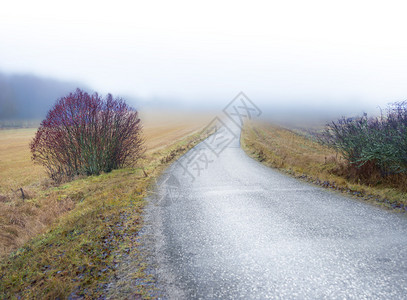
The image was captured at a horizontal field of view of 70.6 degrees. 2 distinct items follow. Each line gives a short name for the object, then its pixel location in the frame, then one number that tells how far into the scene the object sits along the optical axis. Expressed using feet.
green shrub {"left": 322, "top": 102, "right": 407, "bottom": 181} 28.71
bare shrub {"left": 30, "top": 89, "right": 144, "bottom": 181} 47.29
